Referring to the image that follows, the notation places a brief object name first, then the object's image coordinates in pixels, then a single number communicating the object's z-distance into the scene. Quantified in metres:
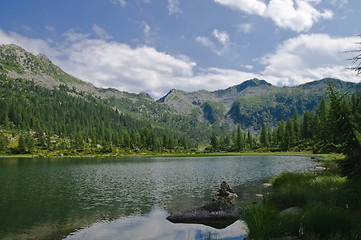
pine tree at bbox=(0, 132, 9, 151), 185.59
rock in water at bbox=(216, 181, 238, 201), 34.66
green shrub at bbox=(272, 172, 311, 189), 32.02
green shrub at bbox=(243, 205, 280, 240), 12.27
